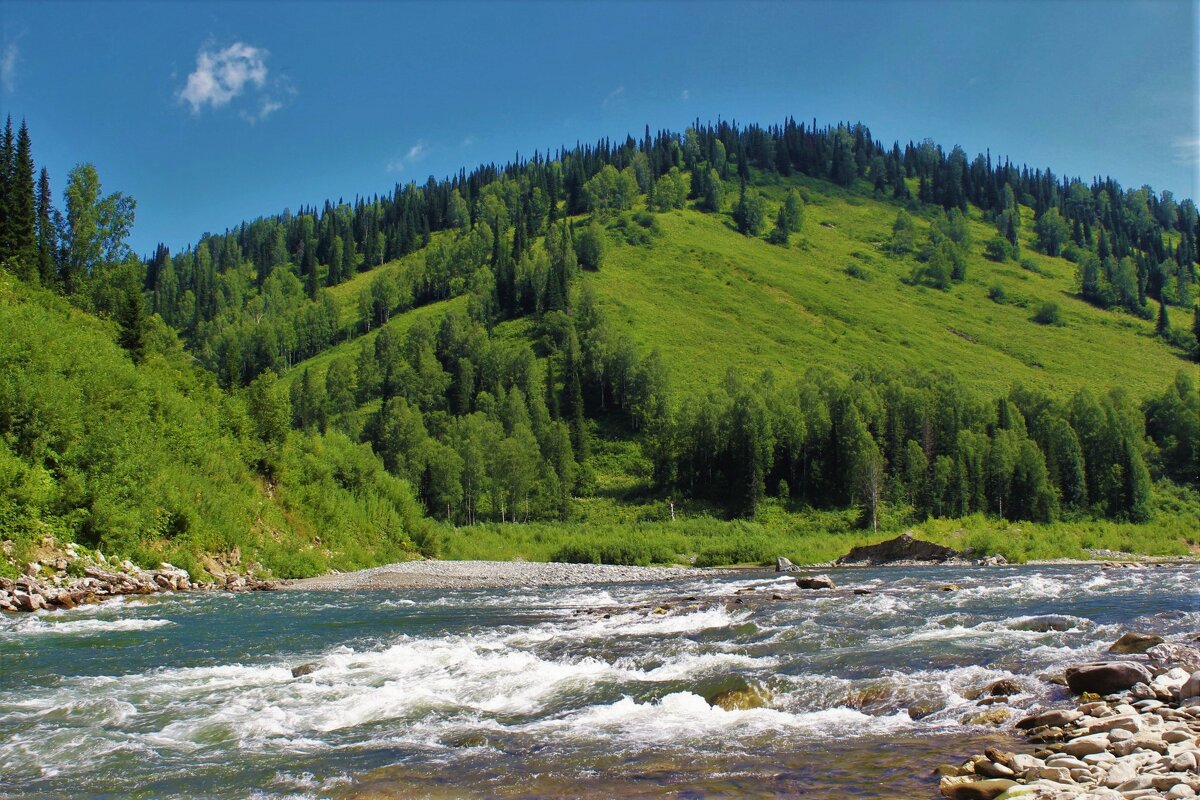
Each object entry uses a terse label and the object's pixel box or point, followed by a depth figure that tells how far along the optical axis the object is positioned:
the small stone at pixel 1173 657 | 14.64
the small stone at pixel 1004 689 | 13.31
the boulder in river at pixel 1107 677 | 12.65
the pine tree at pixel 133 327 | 47.22
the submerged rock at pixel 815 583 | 34.84
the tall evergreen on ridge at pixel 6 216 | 56.53
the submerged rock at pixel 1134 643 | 16.31
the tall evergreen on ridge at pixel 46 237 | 60.84
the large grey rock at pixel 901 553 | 60.81
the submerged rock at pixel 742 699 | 13.46
